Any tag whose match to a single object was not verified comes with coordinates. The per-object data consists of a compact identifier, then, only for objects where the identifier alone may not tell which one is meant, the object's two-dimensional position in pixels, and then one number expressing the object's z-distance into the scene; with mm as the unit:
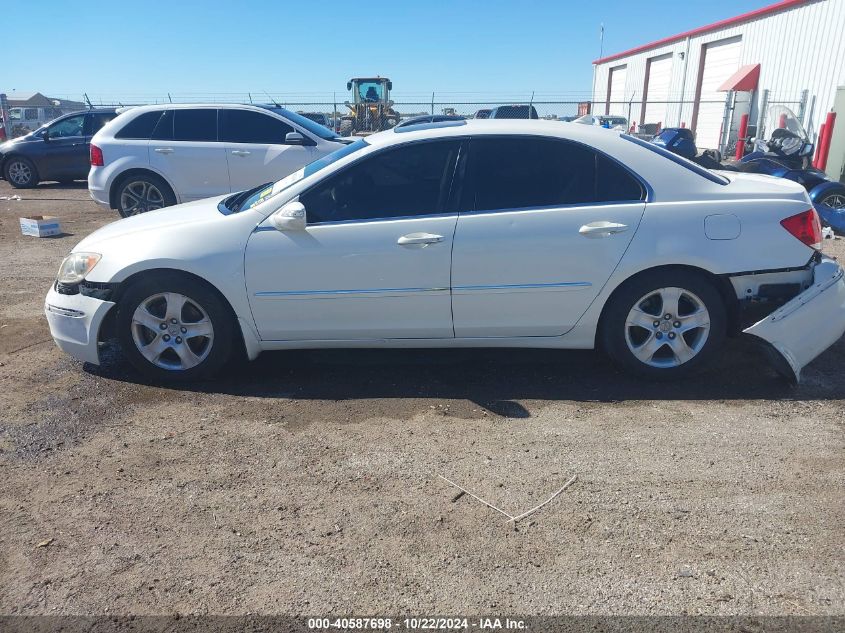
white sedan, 4148
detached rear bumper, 4133
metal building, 21375
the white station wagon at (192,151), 9711
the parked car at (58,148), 15539
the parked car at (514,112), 24906
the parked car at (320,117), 25119
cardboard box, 9773
